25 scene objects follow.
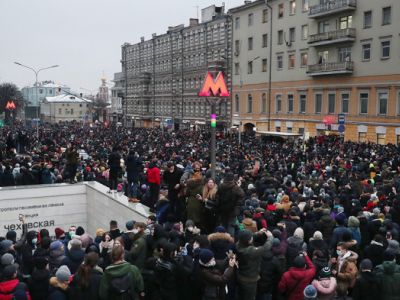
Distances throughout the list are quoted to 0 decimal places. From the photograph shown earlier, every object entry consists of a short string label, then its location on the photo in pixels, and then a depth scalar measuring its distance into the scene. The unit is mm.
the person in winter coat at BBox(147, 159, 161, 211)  13164
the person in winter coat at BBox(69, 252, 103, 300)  6430
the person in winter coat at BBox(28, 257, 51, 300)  6535
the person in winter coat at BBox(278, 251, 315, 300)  6812
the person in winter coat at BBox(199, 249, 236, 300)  6543
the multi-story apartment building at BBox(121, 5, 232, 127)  58750
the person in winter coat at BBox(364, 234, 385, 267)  7691
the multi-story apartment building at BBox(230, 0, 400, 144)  37406
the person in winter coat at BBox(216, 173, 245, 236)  9078
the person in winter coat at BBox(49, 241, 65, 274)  7301
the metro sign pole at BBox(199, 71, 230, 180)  10195
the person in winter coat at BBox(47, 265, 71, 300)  6332
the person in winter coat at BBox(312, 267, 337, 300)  6395
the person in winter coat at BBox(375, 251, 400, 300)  6648
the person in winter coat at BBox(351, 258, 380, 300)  6707
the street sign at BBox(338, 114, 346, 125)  27334
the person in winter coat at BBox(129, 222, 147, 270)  7484
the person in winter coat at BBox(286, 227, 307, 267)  7531
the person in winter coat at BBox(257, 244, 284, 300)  7270
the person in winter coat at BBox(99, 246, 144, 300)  6359
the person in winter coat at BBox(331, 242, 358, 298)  6738
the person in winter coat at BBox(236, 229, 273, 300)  6965
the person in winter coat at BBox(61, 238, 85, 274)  7277
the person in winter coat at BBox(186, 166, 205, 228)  9711
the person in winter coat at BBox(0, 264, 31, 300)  6086
